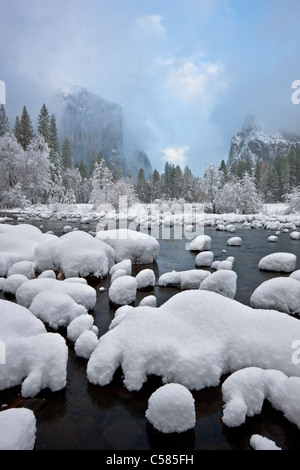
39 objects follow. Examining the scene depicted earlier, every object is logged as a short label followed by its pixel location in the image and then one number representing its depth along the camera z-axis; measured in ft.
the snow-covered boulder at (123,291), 16.05
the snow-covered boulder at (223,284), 16.17
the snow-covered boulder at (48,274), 19.10
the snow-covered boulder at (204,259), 25.47
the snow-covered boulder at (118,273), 18.86
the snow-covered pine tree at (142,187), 188.96
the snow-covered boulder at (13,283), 17.33
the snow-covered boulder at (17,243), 22.34
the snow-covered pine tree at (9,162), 103.24
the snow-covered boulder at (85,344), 10.66
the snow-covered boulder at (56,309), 12.80
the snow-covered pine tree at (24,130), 131.34
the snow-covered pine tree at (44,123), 139.44
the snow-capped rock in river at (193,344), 9.16
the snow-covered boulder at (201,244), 32.62
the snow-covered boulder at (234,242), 36.83
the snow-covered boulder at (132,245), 25.59
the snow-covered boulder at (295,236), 40.52
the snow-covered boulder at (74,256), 20.30
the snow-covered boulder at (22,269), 20.20
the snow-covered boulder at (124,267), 20.61
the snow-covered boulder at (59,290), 14.79
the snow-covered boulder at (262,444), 6.86
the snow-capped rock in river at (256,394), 7.64
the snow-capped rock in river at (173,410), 7.30
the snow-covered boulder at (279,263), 22.95
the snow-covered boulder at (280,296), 14.40
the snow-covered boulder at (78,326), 11.78
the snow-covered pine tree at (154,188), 190.39
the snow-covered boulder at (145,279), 18.97
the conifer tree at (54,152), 138.92
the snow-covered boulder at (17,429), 6.35
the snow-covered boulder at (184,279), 18.38
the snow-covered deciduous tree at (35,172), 107.45
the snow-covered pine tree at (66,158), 173.49
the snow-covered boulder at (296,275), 17.26
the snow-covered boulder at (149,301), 14.96
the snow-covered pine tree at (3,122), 129.80
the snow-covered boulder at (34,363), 8.91
